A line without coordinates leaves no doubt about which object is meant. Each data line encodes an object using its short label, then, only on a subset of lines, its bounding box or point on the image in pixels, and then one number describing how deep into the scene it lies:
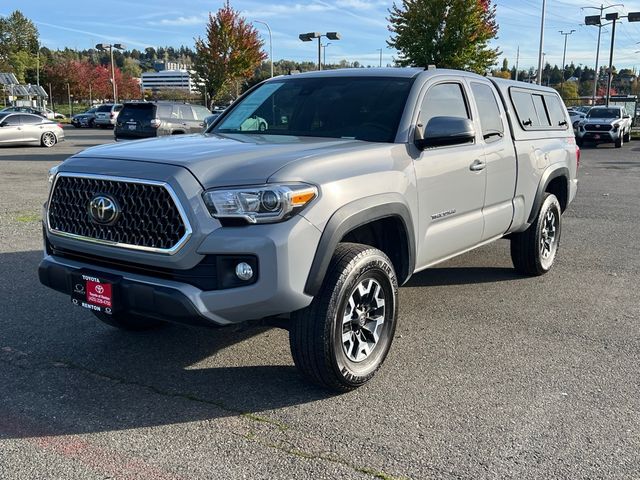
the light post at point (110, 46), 49.78
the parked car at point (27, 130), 23.64
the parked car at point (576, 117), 29.78
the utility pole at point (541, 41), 40.47
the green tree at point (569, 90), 85.55
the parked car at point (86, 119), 42.06
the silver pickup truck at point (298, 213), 3.21
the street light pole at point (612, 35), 42.28
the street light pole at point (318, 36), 36.22
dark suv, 18.69
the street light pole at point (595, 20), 44.03
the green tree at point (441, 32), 26.61
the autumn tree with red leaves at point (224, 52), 41.22
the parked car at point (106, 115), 40.22
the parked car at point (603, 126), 27.19
